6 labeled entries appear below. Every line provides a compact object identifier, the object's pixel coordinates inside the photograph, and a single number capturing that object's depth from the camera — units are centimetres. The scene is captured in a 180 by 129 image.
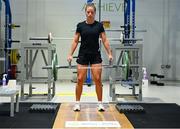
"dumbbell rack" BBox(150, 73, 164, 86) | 671
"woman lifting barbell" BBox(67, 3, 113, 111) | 377
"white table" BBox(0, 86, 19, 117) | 336
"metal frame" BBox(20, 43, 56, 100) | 463
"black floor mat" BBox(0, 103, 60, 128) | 306
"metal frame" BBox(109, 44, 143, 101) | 464
